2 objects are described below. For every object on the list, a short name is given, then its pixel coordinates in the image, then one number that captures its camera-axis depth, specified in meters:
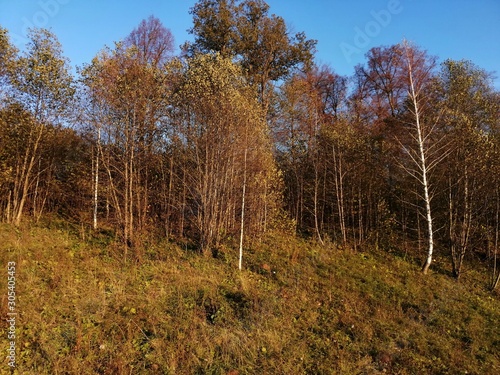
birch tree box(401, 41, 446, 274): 11.74
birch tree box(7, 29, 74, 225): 11.70
